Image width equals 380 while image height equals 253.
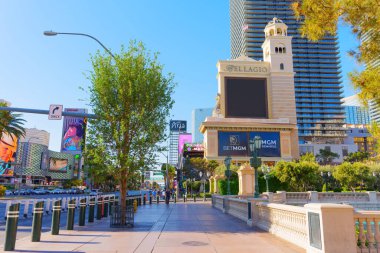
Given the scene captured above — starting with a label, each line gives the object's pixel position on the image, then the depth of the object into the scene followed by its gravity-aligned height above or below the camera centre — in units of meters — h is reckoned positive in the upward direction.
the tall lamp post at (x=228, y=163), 29.92 +2.00
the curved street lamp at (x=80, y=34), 15.76 +7.22
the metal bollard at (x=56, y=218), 11.86 -1.31
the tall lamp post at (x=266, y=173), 45.26 +1.64
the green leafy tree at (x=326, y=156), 118.31 +10.77
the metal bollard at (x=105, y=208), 20.04 -1.57
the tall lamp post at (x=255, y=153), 17.78 +1.92
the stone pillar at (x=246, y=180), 34.31 +0.46
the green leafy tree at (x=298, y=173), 44.91 +1.63
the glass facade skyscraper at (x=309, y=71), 149.88 +54.86
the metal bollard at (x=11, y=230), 8.73 -1.28
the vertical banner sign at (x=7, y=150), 94.75 +9.41
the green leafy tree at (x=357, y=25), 7.88 +4.11
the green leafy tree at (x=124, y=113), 15.10 +3.35
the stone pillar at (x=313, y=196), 31.16 -1.06
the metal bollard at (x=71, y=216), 13.24 -1.37
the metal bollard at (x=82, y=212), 14.50 -1.31
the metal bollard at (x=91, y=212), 16.39 -1.48
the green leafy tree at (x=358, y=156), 114.56 +10.30
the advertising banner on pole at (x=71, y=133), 121.31 +19.23
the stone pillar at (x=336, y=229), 7.05 -0.96
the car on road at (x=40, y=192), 77.56 -2.29
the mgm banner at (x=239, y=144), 99.31 +12.28
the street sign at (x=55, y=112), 15.95 +3.49
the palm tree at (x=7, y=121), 42.34 +8.29
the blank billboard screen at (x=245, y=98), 101.69 +27.30
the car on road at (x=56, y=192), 79.88 -2.29
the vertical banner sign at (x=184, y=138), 155.25 +21.82
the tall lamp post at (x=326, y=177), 50.90 +1.30
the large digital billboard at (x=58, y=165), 151.38 +8.52
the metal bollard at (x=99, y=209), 18.09 -1.46
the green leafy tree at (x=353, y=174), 45.60 +1.58
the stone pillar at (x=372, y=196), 32.47 -1.06
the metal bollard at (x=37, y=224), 10.36 -1.33
